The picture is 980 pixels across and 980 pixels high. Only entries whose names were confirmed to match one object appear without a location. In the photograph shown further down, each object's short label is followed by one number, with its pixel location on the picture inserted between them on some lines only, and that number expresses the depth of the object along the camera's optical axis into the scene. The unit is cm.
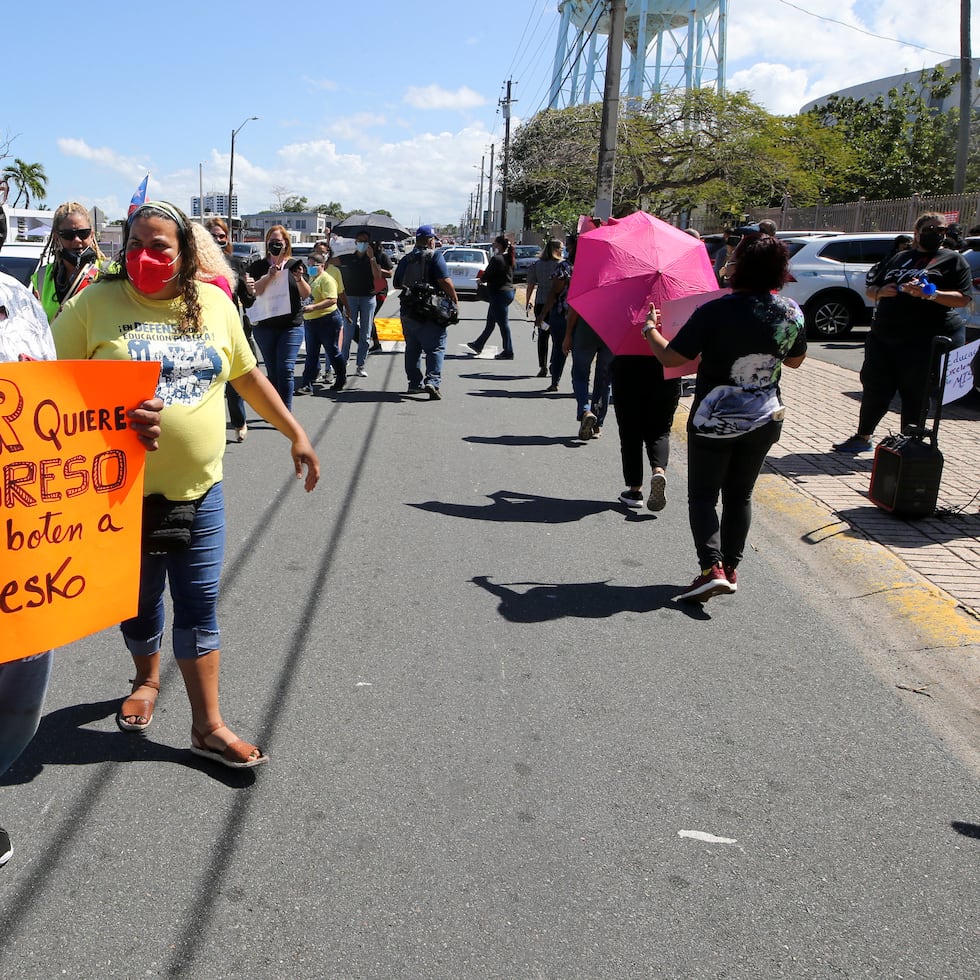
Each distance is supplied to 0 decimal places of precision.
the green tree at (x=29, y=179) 5600
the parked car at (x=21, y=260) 1050
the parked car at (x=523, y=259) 3922
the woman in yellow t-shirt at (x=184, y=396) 305
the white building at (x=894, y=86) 4431
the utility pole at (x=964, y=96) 2285
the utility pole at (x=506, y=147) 5431
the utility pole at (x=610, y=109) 1952
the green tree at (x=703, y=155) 3631
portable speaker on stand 653
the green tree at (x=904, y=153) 3759
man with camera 1137
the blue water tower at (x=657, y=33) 5256
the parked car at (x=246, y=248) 4042
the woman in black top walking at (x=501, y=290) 1494
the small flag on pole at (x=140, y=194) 563
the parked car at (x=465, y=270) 3100
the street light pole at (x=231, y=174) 6462
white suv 1709
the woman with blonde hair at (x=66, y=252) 630
